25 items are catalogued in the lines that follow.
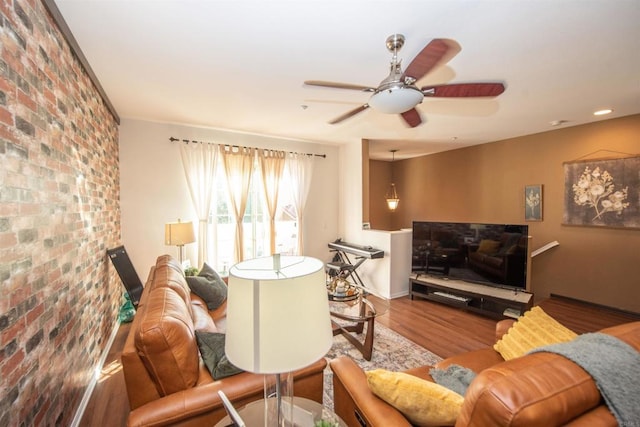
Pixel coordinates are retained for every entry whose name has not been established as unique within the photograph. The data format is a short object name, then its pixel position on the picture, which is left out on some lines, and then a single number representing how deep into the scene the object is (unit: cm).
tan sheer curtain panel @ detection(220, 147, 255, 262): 429
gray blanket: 82
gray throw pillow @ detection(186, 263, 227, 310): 264
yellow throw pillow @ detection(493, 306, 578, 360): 154
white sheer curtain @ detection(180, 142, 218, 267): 400
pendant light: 606
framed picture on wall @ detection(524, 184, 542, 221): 437
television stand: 334
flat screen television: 340
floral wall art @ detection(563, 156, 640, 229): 352
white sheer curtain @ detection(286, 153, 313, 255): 488
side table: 109
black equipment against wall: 290
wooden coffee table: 258
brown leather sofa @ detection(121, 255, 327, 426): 118
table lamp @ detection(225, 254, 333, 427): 79
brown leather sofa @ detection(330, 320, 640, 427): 76
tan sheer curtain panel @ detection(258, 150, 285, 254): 456
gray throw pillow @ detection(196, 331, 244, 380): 136
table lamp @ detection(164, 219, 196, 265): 336
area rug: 248
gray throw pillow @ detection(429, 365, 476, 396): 146
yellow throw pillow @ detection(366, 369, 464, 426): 106
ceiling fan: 153
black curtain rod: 393
